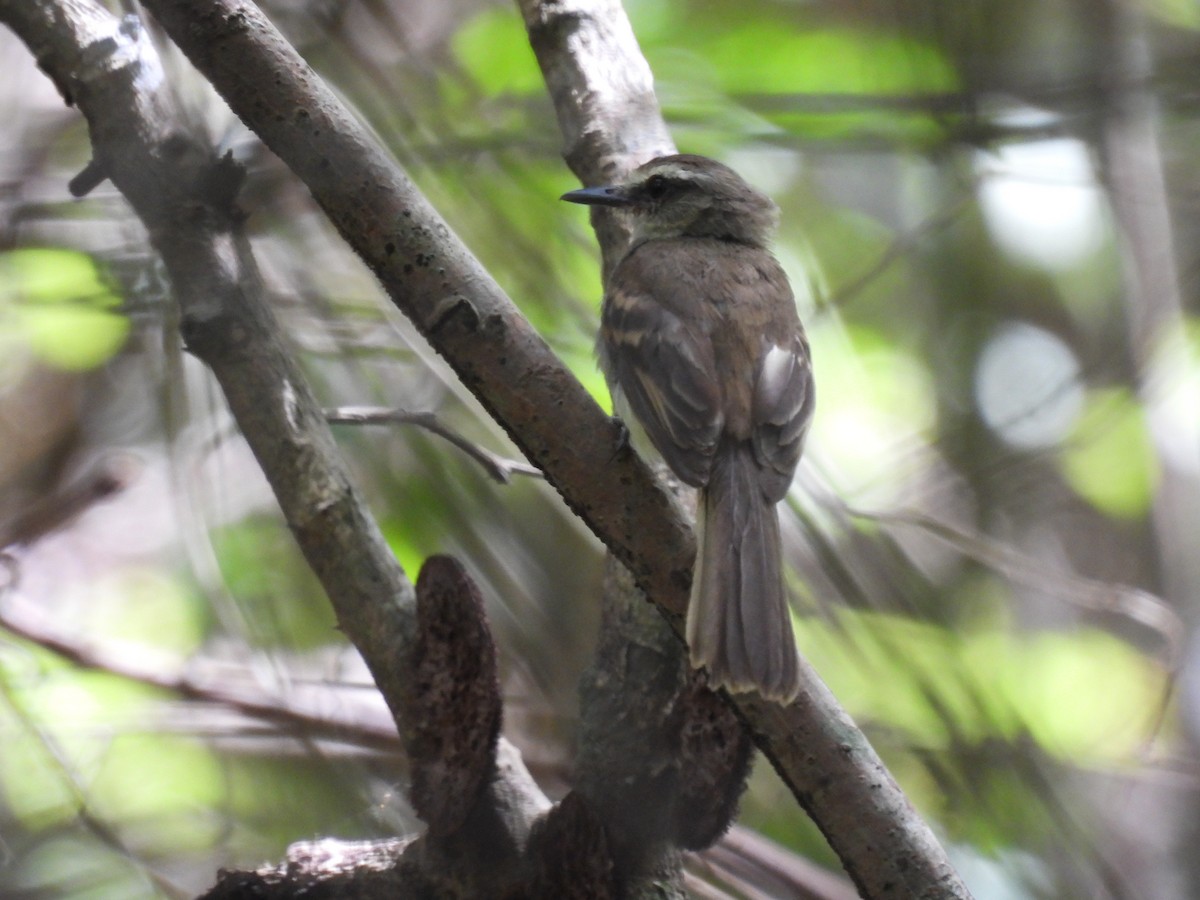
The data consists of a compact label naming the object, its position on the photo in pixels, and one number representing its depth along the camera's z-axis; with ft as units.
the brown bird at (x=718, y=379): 13.07
